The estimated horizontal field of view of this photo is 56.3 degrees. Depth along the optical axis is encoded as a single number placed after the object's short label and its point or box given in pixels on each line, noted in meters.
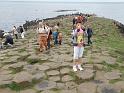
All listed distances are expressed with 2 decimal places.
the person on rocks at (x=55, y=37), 8.14
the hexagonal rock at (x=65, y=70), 5.21
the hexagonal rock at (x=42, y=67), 5.47
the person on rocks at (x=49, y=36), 7.43
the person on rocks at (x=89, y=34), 8.44
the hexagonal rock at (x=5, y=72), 5.32
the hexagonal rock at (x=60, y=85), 4.51
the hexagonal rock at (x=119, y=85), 4.47
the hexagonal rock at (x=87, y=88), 4.35
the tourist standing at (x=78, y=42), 5.11
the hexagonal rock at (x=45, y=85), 4.50
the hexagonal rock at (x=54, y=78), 4.87
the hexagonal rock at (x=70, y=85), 4.51
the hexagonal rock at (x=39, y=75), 4.96
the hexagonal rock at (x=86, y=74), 4.89
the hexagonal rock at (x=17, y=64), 5.75
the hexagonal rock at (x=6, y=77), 4.96
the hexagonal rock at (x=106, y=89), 4.37
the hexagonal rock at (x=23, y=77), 4.82
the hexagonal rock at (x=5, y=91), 4.44
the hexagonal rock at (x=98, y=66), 5.44
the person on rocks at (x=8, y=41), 8.75
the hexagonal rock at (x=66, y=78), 4.81
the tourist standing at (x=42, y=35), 6.99
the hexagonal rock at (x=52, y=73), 5.13
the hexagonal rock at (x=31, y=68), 5.35
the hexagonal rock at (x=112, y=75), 4.94
